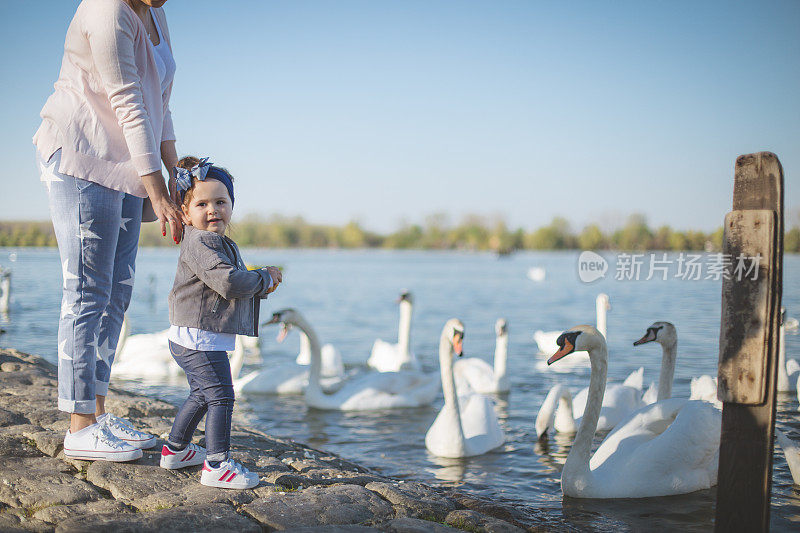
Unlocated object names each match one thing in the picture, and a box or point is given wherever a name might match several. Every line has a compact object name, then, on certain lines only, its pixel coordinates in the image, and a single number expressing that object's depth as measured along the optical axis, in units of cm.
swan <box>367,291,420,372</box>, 1180
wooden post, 307
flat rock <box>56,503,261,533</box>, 284
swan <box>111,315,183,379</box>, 1096
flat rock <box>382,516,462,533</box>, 312
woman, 339
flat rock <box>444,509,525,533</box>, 336
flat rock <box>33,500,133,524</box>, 296
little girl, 341
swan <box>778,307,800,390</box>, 938
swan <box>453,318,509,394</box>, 984
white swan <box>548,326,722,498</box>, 516
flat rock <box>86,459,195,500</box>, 332
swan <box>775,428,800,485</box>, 536
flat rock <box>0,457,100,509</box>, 312
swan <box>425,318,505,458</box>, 648
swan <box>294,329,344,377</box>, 1178
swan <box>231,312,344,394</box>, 979
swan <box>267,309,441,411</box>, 880
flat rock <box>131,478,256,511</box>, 317
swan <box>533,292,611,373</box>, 1202
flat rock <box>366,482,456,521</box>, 348
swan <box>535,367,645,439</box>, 707
